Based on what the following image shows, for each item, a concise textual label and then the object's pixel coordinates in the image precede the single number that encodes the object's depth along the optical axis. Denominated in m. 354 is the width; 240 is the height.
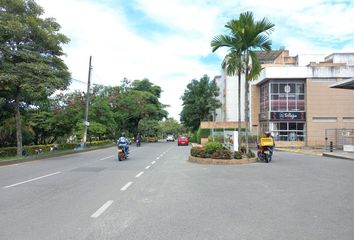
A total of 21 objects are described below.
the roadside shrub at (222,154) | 19.05
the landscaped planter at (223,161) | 18.77
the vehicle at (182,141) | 52.47
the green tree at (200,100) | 64.00
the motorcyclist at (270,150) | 20.00
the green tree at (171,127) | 142.10
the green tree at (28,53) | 22.53
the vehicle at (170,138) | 84.69
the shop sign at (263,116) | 44.58
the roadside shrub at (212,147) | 19.75
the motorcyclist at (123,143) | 22.29
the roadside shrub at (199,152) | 19.91
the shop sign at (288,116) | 43.66
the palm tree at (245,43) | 19.66
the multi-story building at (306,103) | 43.62
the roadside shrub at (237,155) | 19.27
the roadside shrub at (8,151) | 25.62
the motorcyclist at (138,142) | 46.44
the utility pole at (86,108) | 36.06
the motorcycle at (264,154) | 19.83
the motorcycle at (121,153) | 21.69
